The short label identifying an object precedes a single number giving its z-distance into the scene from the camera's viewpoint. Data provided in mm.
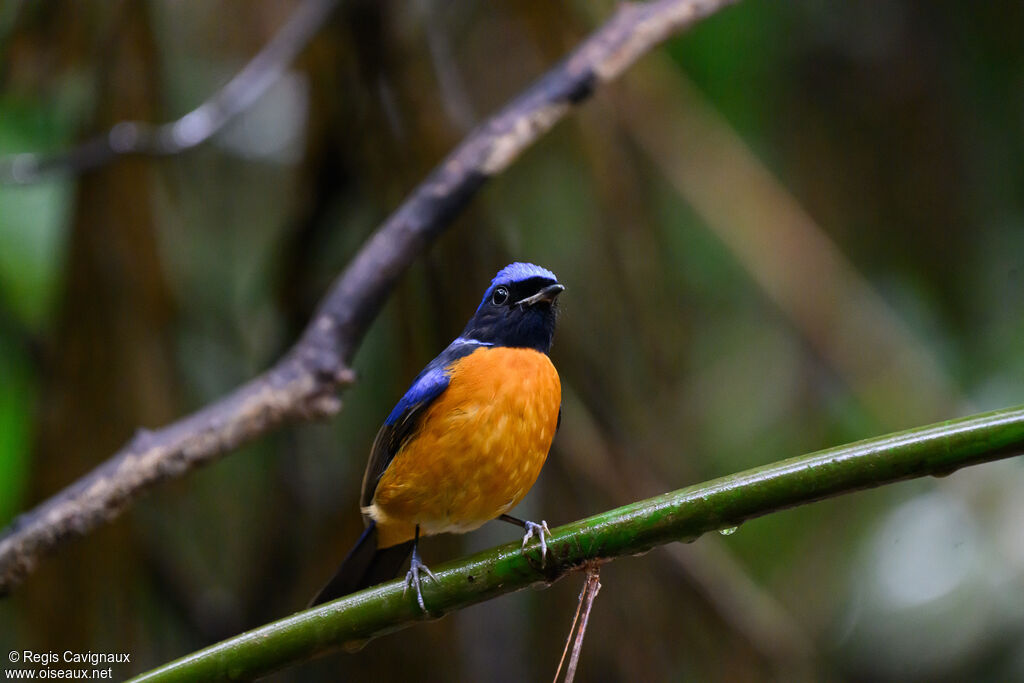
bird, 4246
